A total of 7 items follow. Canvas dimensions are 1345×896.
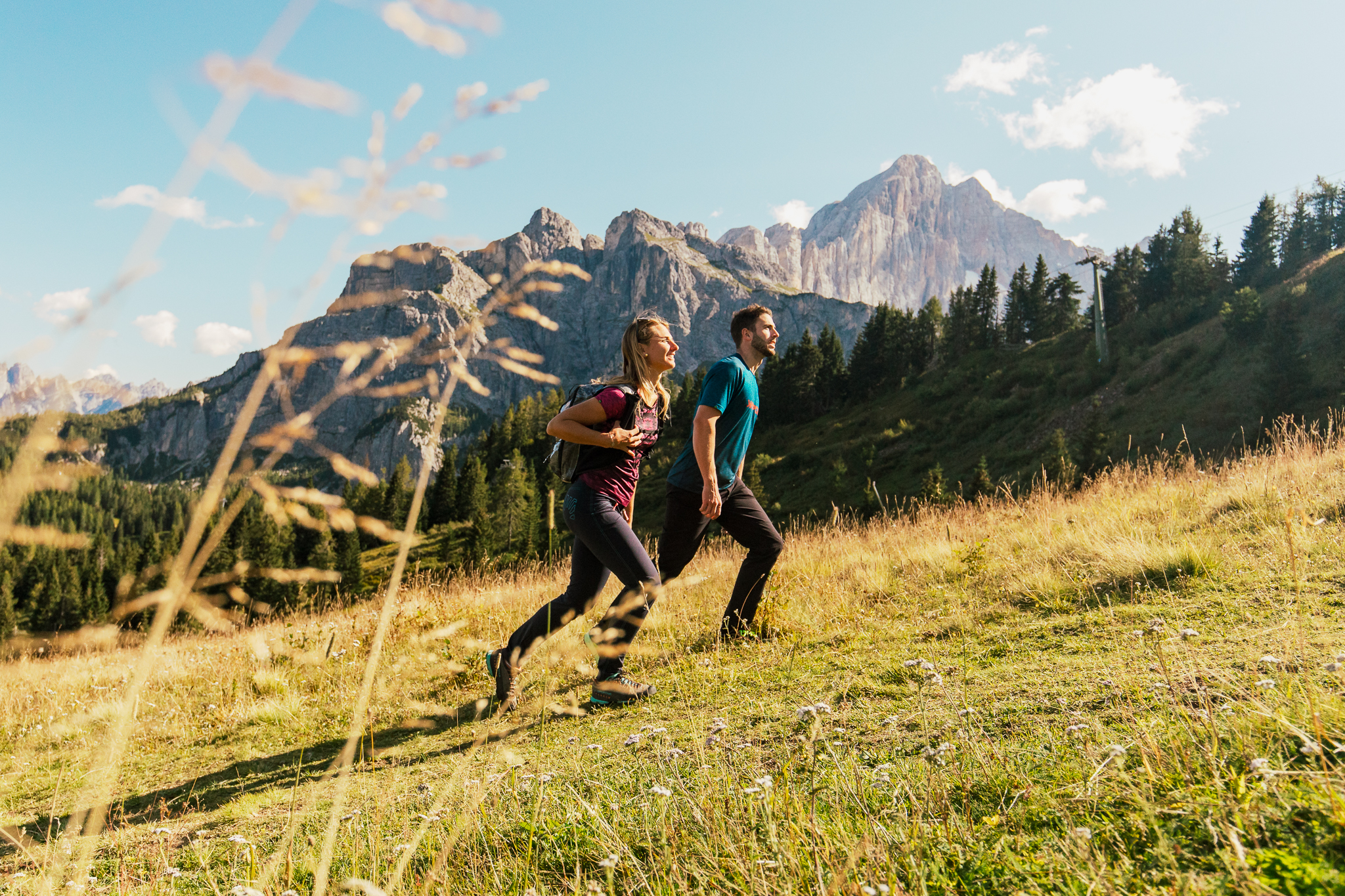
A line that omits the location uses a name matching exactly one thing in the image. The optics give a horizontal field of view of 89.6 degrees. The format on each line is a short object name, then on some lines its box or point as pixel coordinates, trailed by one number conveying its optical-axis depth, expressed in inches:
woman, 149.8
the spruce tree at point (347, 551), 1128.4
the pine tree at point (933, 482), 1170.6
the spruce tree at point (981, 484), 1187.3
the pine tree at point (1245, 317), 1348.4
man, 176.9
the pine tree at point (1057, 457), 1053.5
